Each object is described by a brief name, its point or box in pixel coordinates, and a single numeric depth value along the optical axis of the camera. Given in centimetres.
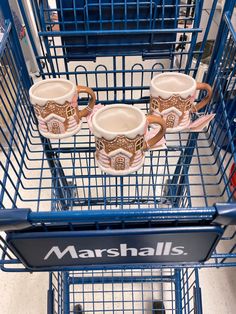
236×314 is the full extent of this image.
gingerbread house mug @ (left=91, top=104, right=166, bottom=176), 57
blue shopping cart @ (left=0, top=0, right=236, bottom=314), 49
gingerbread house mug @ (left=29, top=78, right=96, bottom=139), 62
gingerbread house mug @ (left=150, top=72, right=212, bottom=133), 63
